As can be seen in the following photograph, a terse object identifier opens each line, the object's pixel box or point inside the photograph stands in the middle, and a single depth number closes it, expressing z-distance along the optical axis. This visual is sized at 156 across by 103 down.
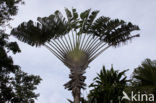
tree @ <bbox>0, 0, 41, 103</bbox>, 13.46
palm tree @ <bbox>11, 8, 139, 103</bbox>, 12.83
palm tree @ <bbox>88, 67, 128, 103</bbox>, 12.86
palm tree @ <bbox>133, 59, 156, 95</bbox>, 6.87
